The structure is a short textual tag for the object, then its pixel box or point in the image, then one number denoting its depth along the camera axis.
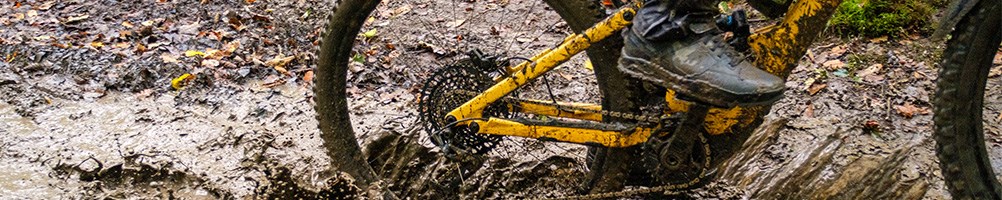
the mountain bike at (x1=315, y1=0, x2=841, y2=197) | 2.26
